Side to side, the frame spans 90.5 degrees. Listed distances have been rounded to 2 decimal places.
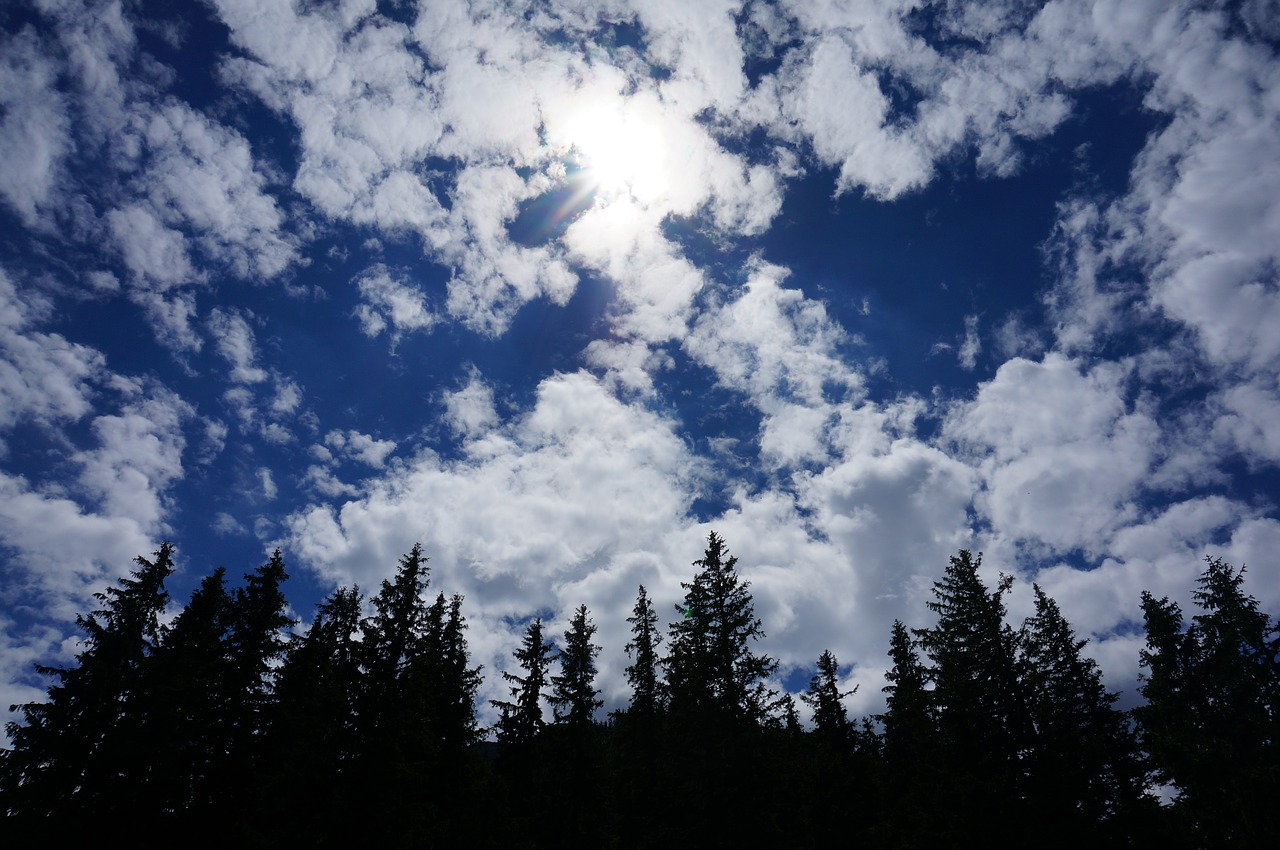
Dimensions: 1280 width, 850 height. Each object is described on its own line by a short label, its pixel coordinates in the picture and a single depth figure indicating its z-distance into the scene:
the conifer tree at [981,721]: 19.88
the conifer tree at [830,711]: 35.48
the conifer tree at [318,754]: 19.94
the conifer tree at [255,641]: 26.61
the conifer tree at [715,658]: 25.52
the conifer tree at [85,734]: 23.14
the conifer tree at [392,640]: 22.61
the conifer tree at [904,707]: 22.39
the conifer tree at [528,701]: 29.83
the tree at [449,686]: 26.02
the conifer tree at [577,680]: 30.45
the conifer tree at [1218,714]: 26.25
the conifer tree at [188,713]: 24.19
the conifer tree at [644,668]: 33.56
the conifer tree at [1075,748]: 19.89
